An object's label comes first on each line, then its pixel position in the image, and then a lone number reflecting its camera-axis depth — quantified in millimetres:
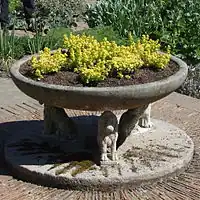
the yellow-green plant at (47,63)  5387
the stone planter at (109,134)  5090
